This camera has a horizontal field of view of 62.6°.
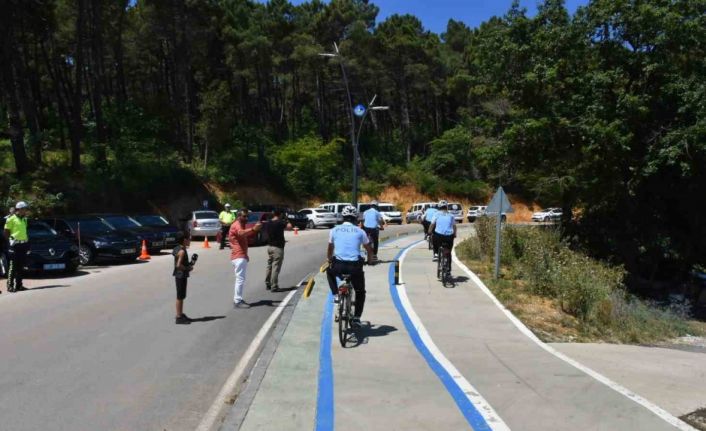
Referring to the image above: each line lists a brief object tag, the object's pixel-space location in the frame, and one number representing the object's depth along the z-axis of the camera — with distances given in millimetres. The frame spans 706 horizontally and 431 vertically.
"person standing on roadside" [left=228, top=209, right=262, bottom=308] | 10492
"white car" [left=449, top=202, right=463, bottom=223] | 50725
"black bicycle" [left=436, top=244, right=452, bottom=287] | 12992
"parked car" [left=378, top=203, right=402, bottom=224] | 47562
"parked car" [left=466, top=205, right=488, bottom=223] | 52594
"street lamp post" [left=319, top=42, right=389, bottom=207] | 27734
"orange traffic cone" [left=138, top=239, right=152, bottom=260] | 19453
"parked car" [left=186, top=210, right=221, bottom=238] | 27406
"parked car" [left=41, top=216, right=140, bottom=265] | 17734
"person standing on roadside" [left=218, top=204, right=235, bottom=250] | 22641
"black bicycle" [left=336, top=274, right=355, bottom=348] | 7676
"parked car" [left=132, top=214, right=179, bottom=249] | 21975
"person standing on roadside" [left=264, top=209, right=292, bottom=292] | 12352
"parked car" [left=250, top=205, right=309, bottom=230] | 38122
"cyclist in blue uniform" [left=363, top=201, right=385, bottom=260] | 15891
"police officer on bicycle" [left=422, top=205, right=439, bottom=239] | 19348
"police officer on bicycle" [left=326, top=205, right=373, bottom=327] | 8008
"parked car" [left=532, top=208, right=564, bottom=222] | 51206
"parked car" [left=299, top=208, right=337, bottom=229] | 41094
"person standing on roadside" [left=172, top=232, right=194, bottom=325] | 9148
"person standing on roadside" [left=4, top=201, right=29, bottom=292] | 12508
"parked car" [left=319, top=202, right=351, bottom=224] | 42719
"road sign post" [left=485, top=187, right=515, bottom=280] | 13375
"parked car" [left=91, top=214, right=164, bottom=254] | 20797
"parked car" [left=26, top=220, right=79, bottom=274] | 14727
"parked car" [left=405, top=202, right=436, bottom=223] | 49906
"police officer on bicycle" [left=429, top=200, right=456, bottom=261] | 13094
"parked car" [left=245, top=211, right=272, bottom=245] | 24473
